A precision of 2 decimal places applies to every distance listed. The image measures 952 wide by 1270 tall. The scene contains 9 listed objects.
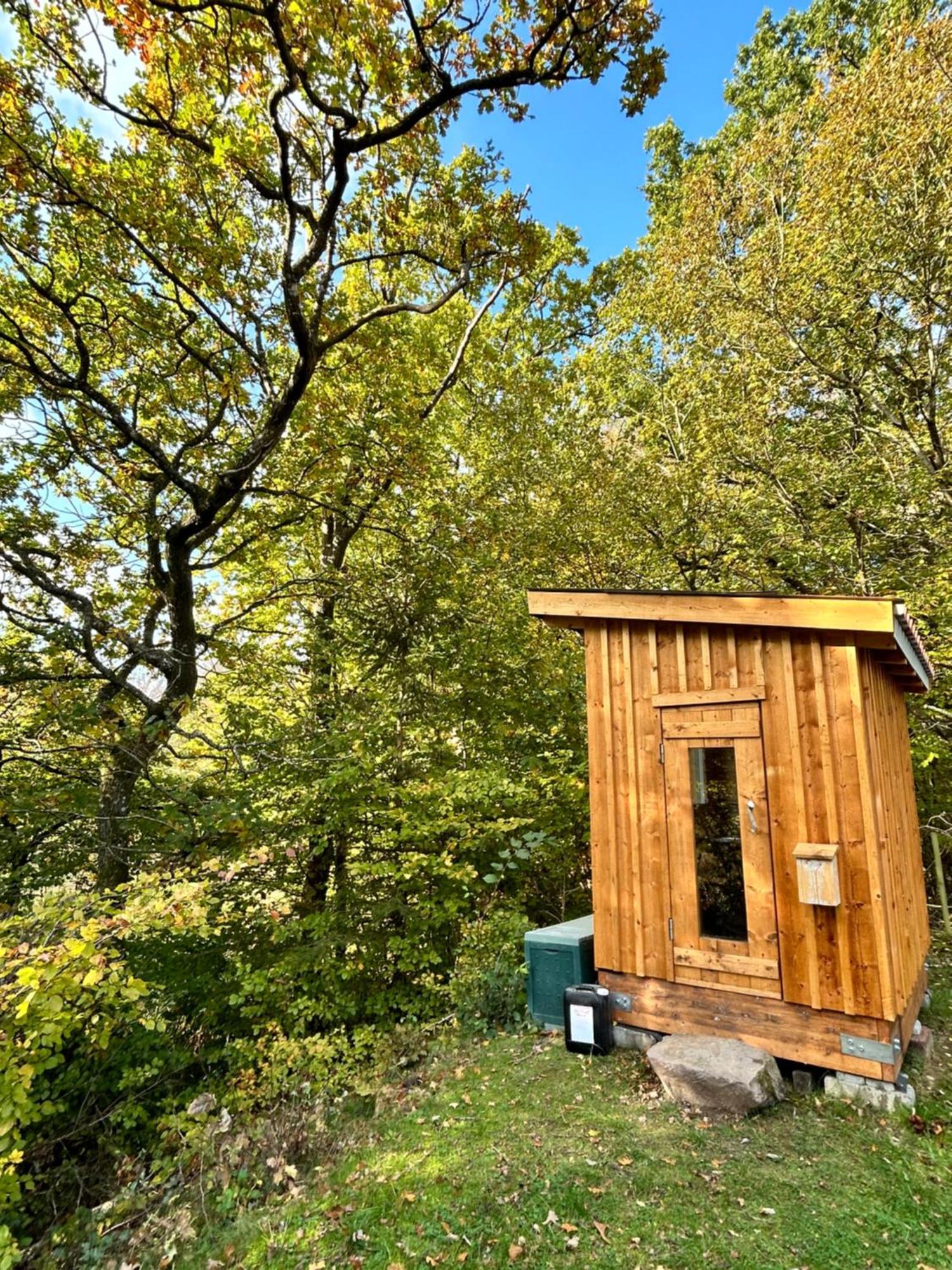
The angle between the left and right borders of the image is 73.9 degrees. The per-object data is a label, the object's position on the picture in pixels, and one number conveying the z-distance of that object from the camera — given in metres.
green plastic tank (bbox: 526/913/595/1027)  4.83
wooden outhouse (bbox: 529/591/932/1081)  3.77
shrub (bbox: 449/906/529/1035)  5.38
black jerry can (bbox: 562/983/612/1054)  4.42
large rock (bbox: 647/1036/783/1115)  3.61
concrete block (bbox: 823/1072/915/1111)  3.61
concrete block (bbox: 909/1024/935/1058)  4.36
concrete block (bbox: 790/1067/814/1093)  3.84
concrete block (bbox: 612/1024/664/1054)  4.38
